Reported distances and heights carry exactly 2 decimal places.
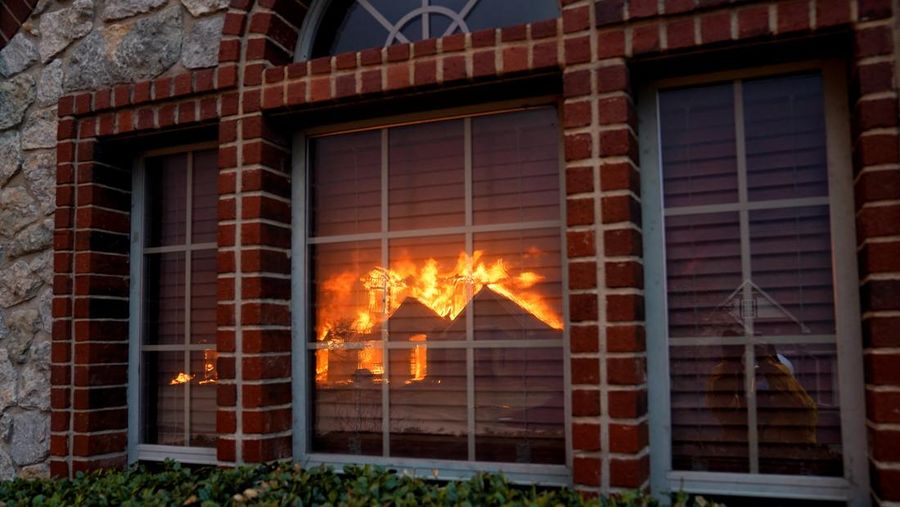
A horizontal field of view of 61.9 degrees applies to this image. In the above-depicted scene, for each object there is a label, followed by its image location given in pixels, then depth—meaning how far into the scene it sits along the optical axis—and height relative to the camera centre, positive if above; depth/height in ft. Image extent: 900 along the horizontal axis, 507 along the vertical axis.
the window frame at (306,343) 8.89 -0.39
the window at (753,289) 7.99 +0.23
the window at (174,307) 10.87 +0.14
